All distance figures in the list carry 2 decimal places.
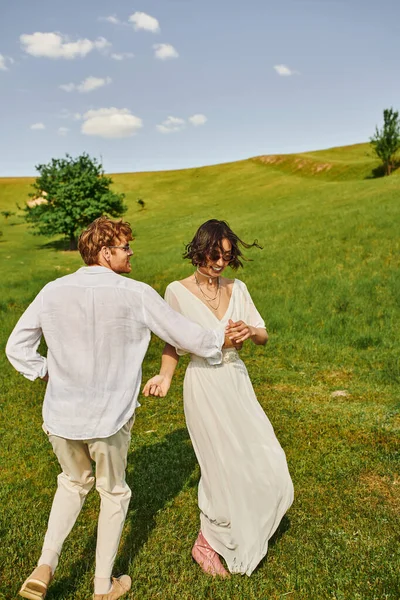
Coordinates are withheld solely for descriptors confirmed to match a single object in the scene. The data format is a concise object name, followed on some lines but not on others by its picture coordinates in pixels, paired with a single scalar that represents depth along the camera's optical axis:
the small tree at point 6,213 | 66.11
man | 3.43
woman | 4.15
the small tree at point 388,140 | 56.59
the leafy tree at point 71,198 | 42.62
